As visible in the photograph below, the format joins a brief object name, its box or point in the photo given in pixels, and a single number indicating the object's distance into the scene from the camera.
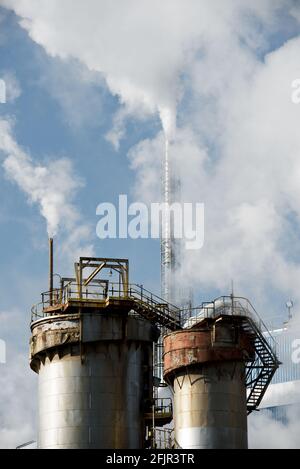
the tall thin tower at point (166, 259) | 124.57
